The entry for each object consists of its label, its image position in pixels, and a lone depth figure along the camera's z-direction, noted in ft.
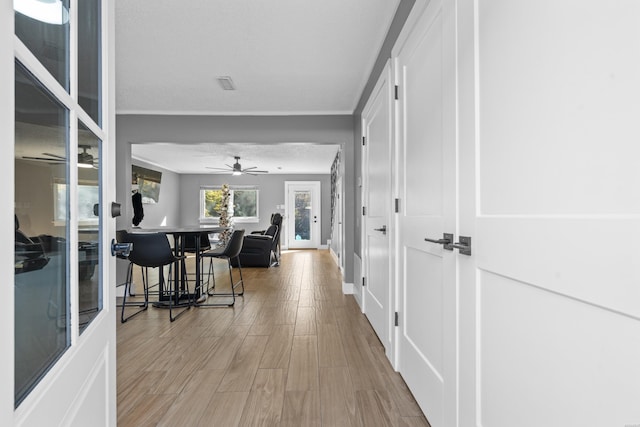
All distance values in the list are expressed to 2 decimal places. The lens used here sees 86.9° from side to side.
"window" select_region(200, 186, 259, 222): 33.37
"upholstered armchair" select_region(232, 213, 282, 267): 20.61
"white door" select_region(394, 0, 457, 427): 4.51
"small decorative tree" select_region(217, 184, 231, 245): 23.68
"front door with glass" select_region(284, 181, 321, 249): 33.01
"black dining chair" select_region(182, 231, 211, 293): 11.98
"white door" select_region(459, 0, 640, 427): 2.11
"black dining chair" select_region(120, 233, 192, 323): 10.44
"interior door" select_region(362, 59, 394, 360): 7.68
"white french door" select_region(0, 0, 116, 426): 1.78
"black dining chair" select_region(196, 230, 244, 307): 12.27
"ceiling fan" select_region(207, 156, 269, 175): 23.02
